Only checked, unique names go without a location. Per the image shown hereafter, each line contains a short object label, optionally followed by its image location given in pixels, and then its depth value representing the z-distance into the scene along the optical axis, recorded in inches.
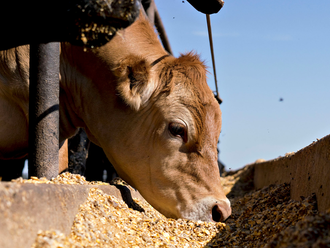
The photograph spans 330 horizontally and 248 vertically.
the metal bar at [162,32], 228.6
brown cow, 113.2
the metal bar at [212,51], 148.4
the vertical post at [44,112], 102.1
